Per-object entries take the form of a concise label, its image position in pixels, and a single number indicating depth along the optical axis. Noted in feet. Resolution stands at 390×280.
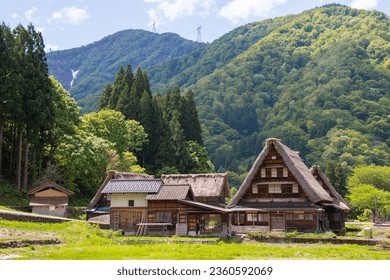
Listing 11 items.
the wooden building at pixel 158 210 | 121.90
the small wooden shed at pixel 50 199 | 135.13
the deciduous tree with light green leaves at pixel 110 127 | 193.15
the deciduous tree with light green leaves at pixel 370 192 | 219.41
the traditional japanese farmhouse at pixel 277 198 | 122.21
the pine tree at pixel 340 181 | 249.34
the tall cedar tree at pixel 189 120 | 259.39
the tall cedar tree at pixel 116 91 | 246.47
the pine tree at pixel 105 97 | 261.24
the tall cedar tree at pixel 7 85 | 133.92
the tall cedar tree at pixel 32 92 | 141.69
